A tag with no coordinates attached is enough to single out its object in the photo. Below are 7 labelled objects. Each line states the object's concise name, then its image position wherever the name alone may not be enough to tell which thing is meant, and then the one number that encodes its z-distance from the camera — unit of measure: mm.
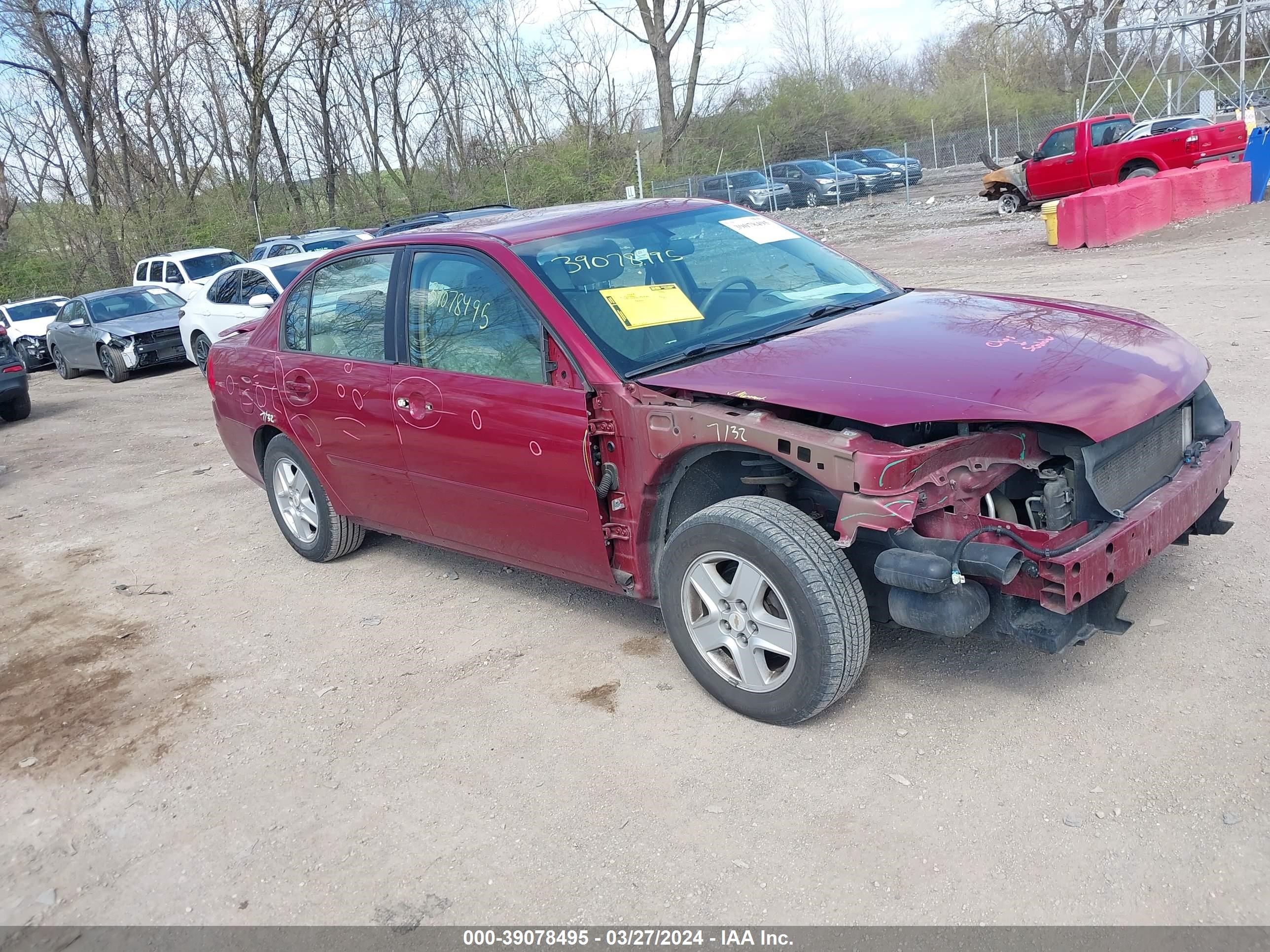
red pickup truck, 19750
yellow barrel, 16609
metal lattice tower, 25562
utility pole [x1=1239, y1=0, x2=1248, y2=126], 23953
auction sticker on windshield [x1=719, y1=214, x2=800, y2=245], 4887
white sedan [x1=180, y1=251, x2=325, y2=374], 14417
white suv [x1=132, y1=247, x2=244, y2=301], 20906
